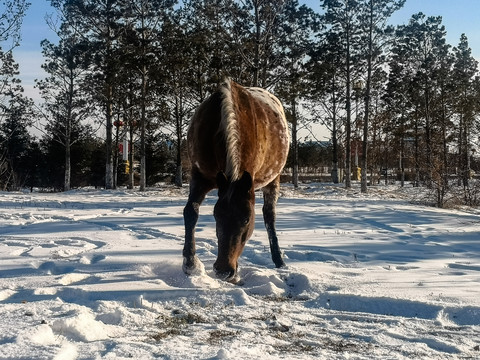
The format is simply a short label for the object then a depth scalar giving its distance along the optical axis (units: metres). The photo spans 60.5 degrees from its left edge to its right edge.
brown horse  3.99
